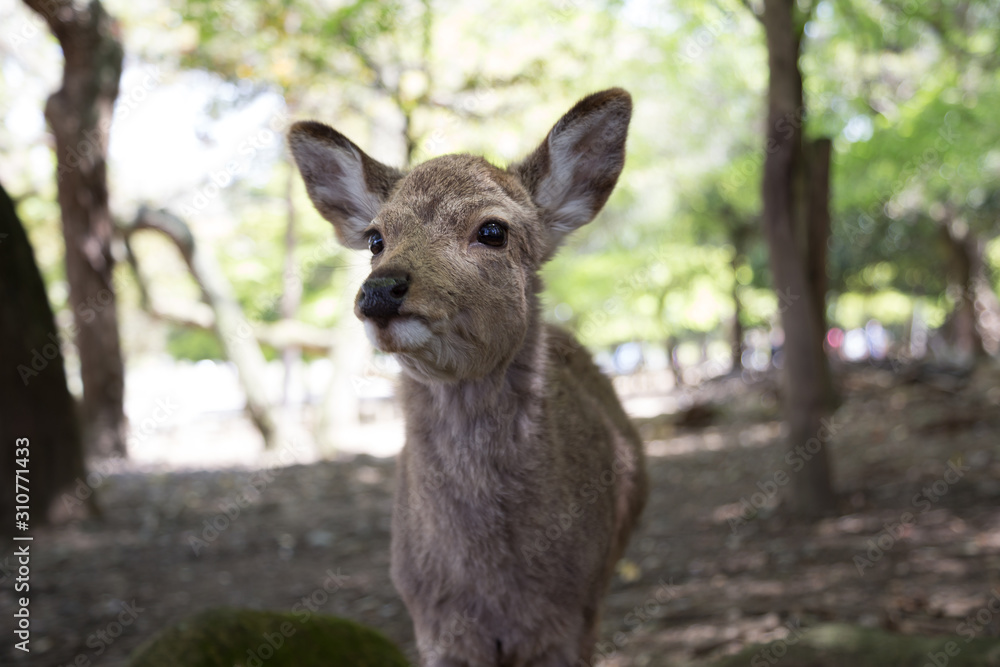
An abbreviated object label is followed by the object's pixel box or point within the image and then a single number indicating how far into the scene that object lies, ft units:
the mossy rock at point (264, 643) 12.18
